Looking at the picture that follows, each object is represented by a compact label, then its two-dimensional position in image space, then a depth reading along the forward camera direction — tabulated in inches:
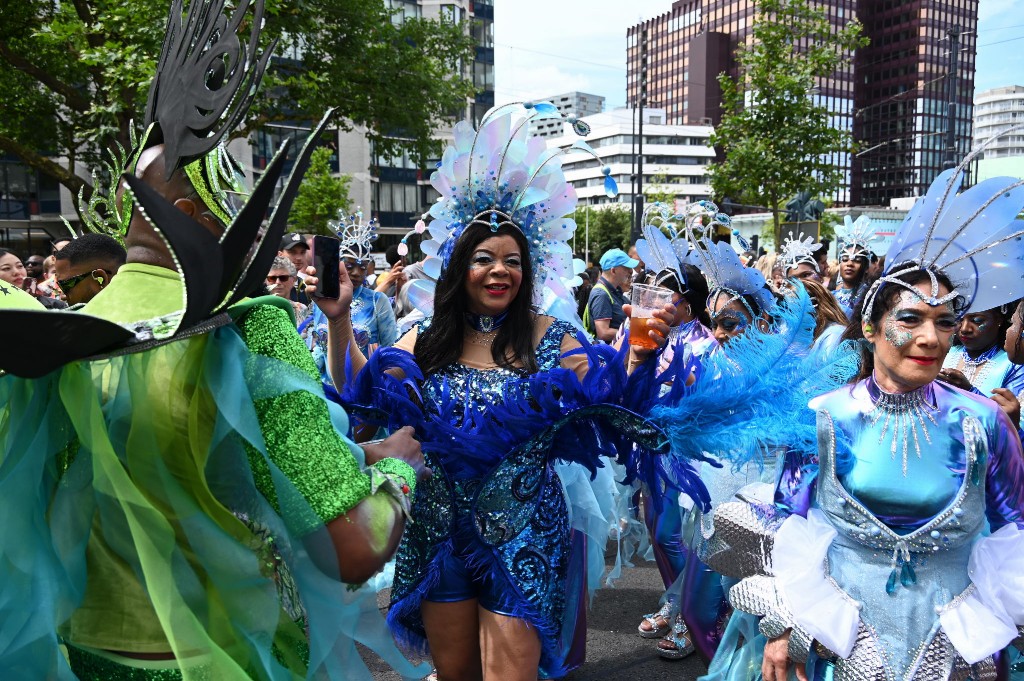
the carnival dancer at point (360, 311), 237.1
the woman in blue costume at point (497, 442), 107.0
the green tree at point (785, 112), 587.5
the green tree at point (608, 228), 2839.6
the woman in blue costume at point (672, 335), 175.5
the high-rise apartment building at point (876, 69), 3277.6
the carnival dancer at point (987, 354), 152.9
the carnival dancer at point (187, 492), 58.8
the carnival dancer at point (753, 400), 102.6
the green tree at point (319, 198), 1375.5
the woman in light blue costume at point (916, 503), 94.8
